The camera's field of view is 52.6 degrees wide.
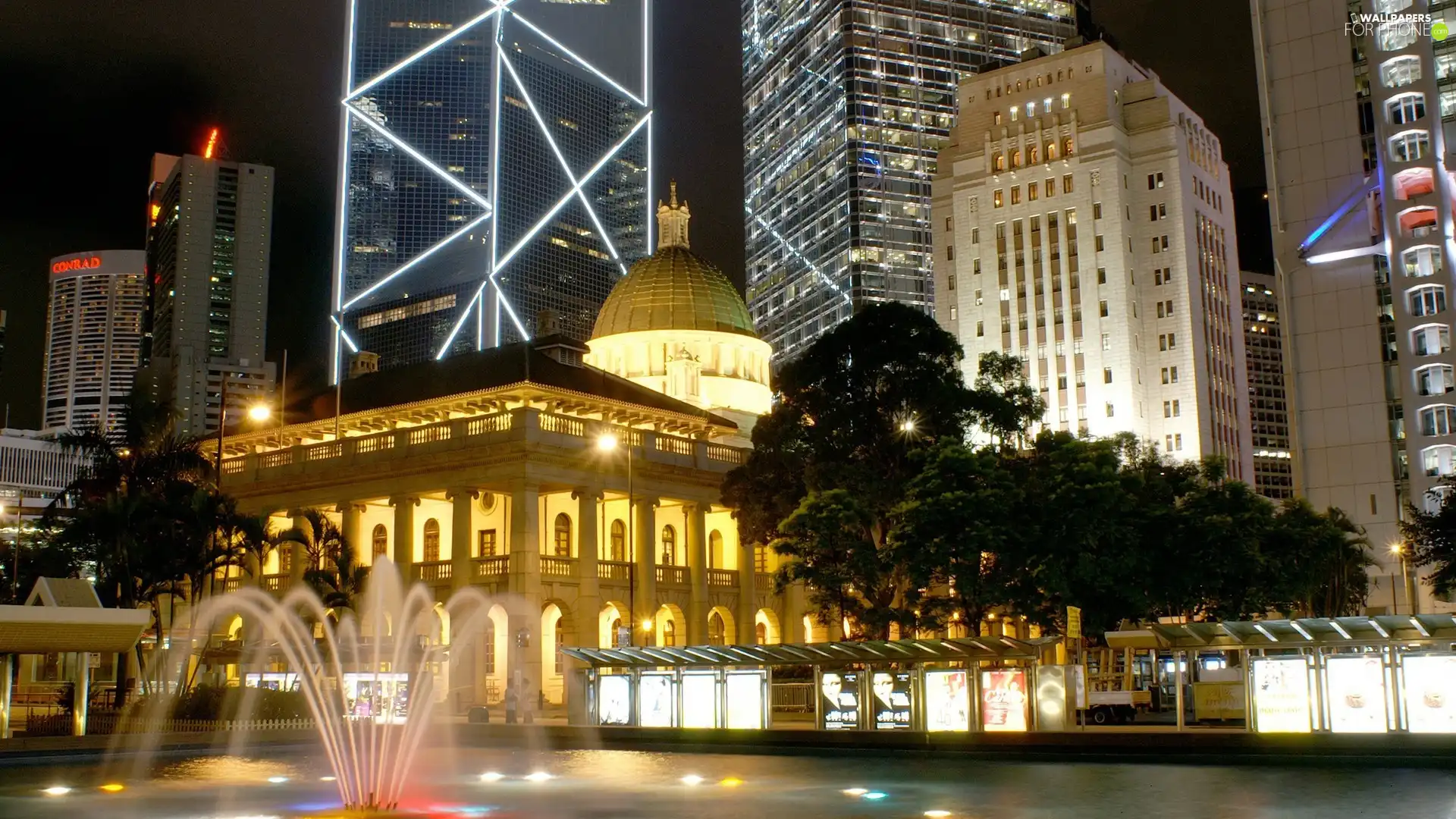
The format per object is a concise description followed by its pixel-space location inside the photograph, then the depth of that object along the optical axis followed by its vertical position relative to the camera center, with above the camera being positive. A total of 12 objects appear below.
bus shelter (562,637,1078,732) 33.16 -0.71
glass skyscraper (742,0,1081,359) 179.88 +65.79
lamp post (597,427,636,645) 52.59 +3.36
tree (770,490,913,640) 47.25 +2.98
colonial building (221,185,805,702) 55.28 +6.59
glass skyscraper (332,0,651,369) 198.88 +44.26
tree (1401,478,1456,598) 54.28 +4.04
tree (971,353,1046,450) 51.12 +8.60
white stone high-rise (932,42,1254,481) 129.00 +35.44
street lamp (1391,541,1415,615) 76.93 +4.12
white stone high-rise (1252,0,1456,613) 86.62 +23.69
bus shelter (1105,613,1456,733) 29.45 -0.51
